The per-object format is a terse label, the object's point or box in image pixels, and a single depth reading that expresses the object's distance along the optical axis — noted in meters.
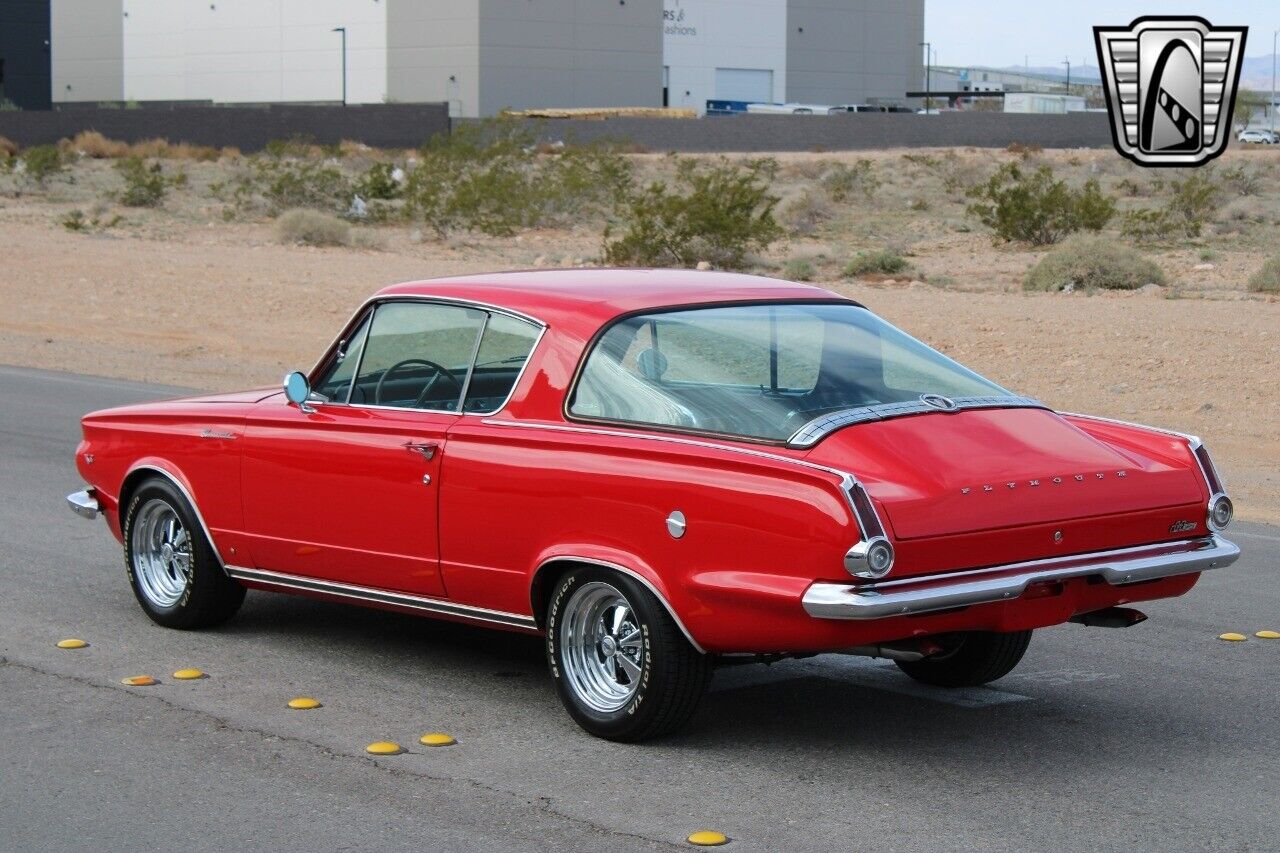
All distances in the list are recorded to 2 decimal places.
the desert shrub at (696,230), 29.92
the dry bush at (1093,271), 25.61
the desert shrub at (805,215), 41.41
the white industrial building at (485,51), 84.19
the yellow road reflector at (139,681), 6.73
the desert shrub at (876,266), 28.53
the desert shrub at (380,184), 46.62
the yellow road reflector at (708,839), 4.93
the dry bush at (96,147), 68.44
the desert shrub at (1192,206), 38.56
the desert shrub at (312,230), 34.78
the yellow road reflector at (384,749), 5.85
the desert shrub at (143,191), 44.81
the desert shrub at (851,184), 49.74
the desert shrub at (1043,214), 34.88
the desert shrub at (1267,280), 24.77
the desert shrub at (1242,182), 47.22
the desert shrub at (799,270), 28.12
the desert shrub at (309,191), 43.22
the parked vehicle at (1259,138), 84.75
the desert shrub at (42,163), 50.47
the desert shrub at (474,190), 37.78
